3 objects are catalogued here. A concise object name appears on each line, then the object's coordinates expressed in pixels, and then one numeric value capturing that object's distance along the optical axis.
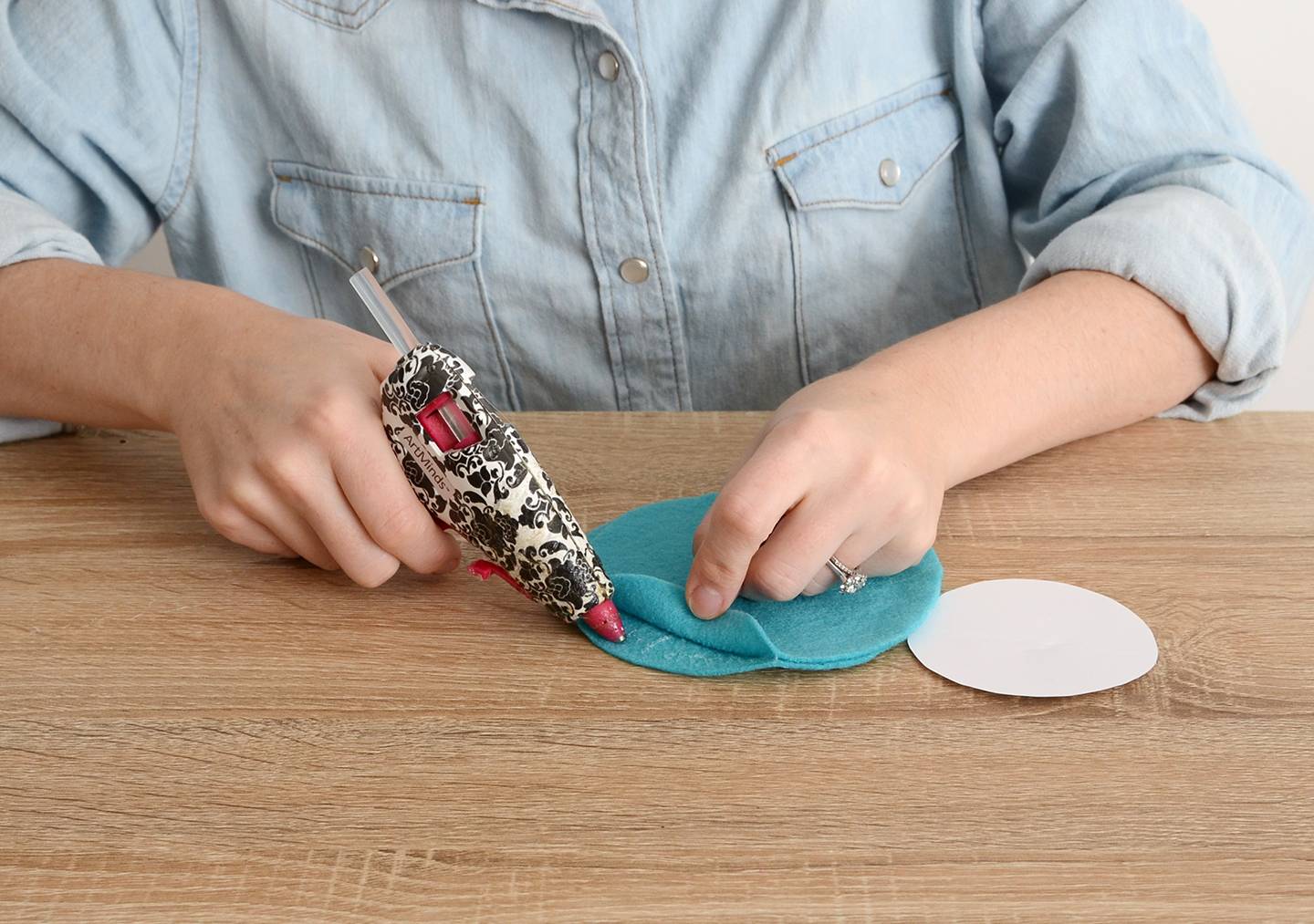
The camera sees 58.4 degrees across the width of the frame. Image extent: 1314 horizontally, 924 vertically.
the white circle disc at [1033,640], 0.53
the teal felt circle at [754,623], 0.54
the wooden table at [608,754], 0.43
